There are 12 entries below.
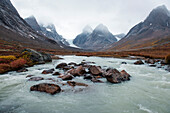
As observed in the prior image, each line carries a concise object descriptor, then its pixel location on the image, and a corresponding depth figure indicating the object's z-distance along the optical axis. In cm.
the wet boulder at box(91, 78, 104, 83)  1783
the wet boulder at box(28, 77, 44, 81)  1852
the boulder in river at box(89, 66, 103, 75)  2197
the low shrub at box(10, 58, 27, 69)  2523
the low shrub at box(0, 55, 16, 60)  3035
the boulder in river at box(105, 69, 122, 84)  1745
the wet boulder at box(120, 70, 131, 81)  1890
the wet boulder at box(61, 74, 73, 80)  1822
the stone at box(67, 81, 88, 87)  1579
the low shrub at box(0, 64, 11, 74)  2198
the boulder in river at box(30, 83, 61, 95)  1298
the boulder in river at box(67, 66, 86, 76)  2118
